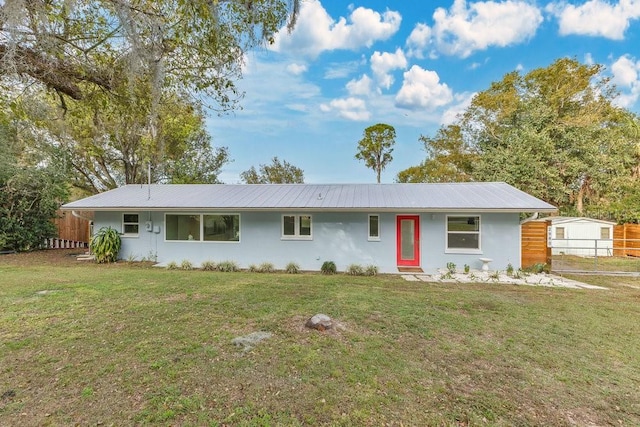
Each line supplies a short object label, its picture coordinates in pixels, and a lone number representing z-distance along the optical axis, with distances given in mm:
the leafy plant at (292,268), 9945
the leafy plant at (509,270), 9342
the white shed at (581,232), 14531
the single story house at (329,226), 9812
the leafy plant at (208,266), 10242
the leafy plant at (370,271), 9414
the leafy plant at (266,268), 10102
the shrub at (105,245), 10578
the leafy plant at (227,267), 10148
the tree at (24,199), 12312
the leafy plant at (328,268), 9859
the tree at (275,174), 28984
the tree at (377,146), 29906
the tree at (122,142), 5211
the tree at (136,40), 3744
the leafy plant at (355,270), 9495
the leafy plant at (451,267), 9594
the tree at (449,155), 21384
